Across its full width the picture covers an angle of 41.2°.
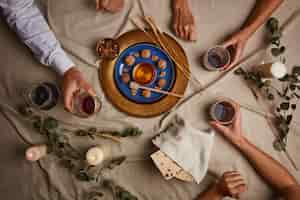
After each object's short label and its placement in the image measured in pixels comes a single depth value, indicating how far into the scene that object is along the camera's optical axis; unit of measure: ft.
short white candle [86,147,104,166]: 3.94
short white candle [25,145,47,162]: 3.96
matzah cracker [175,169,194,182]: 3.96
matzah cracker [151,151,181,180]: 3.90
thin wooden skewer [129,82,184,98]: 4.09
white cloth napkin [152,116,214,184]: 3.92
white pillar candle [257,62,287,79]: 3.98
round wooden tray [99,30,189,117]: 4.15
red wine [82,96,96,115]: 3.91
